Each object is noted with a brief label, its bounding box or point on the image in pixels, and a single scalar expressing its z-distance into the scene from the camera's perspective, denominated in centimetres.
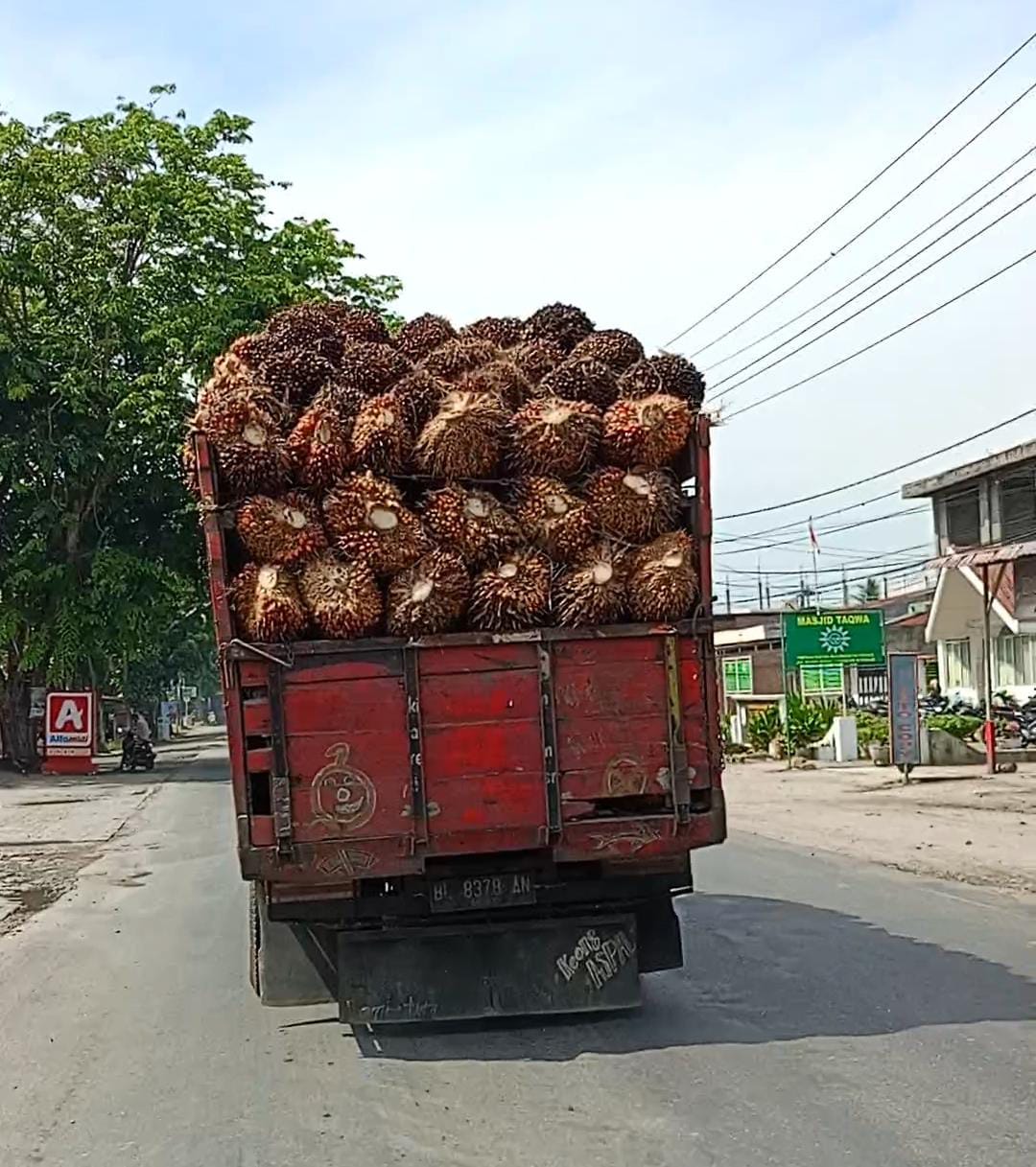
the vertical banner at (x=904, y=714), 2450
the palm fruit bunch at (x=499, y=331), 838
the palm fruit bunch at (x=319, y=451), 732
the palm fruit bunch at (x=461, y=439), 736
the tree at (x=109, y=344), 3331
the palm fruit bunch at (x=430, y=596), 711
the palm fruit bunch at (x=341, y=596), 707
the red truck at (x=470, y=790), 695
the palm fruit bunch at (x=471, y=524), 727
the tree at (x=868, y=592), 7573
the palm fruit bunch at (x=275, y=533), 715
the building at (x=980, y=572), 3250
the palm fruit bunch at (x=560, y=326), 842
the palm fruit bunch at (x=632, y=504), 741
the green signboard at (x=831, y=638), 2977
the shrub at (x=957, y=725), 3075
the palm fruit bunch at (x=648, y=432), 746
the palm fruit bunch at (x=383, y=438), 734
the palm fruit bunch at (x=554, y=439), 743
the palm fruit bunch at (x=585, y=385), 773
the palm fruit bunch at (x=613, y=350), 797
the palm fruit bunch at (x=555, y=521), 737
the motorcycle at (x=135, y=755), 3841
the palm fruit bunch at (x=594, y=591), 722
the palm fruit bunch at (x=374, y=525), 720
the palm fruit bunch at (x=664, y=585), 723
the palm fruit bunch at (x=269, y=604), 697
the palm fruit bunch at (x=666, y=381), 773
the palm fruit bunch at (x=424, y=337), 821
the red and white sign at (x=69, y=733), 3631
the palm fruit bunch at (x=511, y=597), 718
